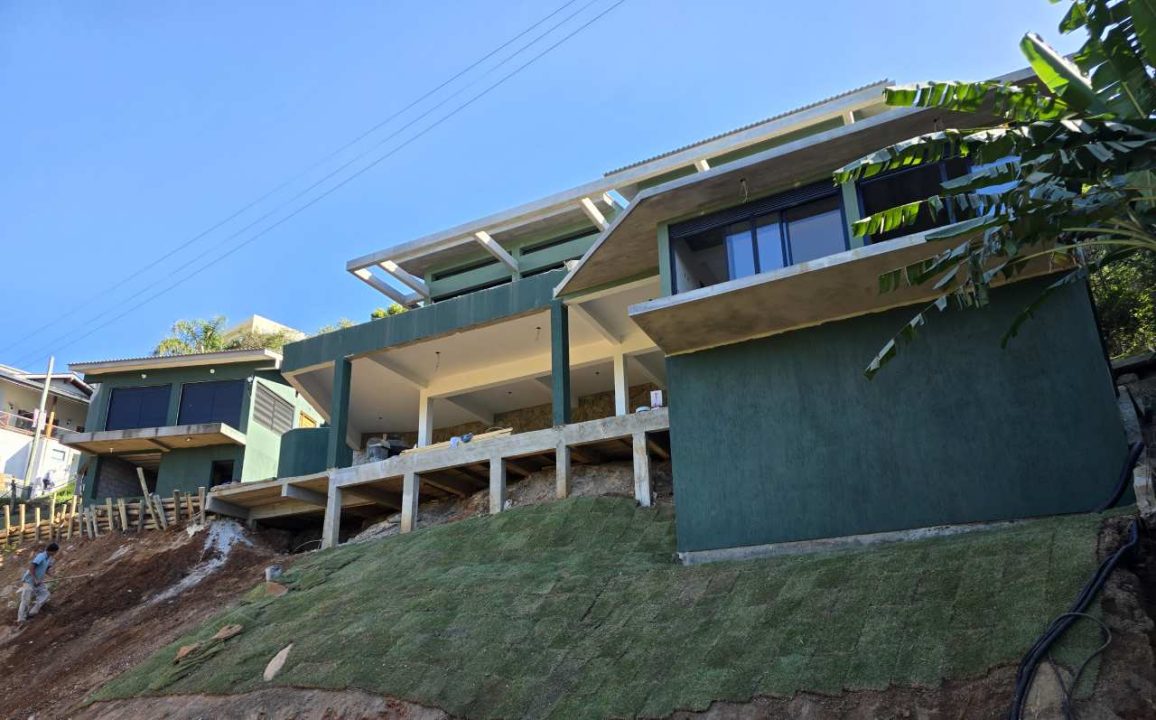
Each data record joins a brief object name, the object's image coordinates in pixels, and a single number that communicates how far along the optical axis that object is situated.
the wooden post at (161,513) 26.11
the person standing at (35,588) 21.44
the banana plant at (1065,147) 9.09
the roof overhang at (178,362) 32.28
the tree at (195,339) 52.09
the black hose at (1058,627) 7.66
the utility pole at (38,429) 41.72
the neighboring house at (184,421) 31.41
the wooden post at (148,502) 26.73
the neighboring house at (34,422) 45.81
